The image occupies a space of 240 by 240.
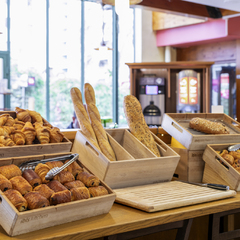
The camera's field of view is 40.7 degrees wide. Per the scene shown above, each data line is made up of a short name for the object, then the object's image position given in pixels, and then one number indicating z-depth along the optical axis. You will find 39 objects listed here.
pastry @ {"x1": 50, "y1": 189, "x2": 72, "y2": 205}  1.05
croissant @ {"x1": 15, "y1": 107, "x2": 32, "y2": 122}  1.59
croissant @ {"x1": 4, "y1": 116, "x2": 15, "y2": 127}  1.49
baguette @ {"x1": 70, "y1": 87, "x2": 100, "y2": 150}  1.63
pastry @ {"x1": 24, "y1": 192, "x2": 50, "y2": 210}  1.01
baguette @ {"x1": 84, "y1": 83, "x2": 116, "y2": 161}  1.61
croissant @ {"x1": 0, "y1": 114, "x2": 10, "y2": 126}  1.46
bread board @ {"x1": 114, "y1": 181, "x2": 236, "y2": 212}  1.25
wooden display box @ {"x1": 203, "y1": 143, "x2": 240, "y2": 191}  1.56
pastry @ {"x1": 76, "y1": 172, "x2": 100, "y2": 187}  1.20
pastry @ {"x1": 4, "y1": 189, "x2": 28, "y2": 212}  0.99
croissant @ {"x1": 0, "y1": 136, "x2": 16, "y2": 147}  1.31
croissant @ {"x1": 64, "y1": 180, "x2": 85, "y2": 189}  1.16
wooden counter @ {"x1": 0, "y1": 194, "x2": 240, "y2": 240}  1.00
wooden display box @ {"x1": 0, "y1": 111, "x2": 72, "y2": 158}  1.27
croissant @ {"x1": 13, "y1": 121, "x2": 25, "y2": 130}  1.47
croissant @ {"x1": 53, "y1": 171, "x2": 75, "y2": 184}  1.20
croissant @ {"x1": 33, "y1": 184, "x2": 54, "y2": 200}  1.07
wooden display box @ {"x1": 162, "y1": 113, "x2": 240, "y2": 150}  1.76
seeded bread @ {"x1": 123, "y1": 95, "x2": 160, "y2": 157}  1.76
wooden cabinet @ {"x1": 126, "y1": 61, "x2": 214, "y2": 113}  6.90
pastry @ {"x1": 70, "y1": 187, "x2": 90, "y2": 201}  1.11
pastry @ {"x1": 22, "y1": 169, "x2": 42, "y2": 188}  1.14
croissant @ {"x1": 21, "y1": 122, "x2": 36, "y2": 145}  1.37
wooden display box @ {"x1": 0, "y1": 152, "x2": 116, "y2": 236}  0.97
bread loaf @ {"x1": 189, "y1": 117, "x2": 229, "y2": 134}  1.84
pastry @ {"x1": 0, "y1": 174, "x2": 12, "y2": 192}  1.07
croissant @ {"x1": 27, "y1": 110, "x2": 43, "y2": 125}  1.60
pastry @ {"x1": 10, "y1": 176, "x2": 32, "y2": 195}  1.08
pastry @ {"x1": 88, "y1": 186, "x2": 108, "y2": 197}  1.16
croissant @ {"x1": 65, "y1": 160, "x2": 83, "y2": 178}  1.28
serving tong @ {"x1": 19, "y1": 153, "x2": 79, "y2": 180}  1.17
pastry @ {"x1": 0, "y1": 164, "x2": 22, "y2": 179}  1.14
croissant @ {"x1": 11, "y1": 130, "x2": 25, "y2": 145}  1.33
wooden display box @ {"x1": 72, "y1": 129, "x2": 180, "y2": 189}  1.46
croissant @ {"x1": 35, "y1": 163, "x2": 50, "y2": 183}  1.18
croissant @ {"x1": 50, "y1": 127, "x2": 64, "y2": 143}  1.41
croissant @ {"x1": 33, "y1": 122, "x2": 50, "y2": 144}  1.38
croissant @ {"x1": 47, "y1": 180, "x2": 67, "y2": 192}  1.12
